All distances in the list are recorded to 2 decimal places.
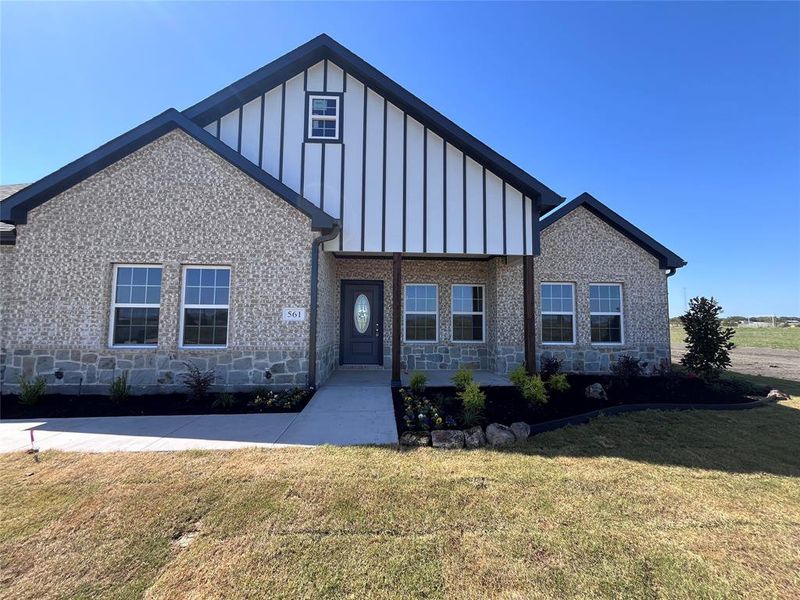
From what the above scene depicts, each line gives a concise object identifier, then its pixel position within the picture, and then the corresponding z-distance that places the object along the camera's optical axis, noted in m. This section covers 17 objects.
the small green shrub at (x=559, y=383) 6.88
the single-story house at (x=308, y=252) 6.93
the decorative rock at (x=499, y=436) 4.76
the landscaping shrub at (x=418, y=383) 6.98
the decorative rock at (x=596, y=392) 6.79
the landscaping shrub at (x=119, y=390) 6.41
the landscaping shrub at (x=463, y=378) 6.54
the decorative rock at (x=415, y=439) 4.64
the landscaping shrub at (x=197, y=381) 6.57
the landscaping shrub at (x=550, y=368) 9.09
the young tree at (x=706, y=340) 8.13
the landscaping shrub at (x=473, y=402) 5.46
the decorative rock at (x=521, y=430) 4.93
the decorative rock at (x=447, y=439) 4.63
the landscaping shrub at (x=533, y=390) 6.16
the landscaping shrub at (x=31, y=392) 6.17
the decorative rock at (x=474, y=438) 4.70
